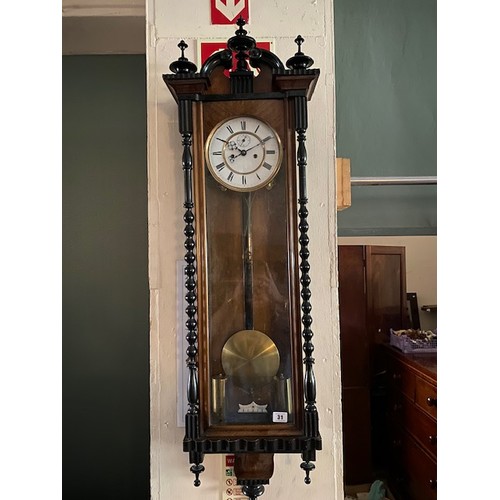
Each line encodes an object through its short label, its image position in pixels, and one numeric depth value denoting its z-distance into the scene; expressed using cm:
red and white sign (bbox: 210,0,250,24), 130
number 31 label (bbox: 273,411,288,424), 113
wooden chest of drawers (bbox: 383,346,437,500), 157
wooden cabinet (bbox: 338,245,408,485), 173
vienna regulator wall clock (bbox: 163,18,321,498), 113
